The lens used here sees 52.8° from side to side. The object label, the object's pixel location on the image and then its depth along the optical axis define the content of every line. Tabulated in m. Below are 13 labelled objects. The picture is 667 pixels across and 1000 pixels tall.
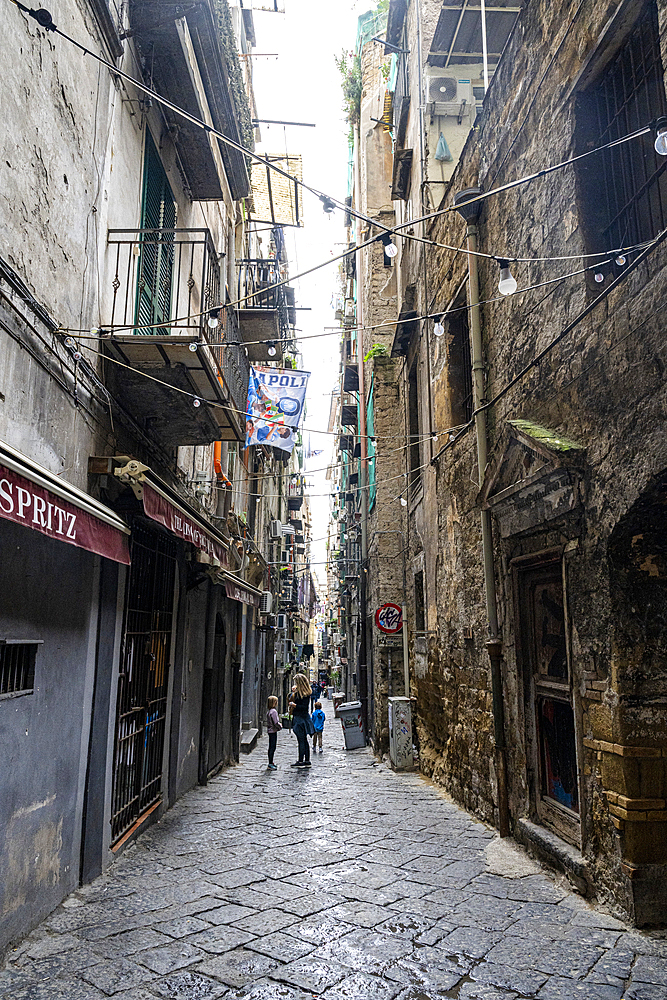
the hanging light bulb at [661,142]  3.47
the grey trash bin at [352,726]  15.06
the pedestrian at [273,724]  11.78
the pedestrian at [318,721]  15.34
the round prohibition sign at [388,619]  12.62
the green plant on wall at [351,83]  19.62
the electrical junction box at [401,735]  10.84
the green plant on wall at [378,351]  15.66
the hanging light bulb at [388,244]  4.49
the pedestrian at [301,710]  11.59
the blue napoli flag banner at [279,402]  11.18
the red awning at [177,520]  5.76
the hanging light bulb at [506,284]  4.86
